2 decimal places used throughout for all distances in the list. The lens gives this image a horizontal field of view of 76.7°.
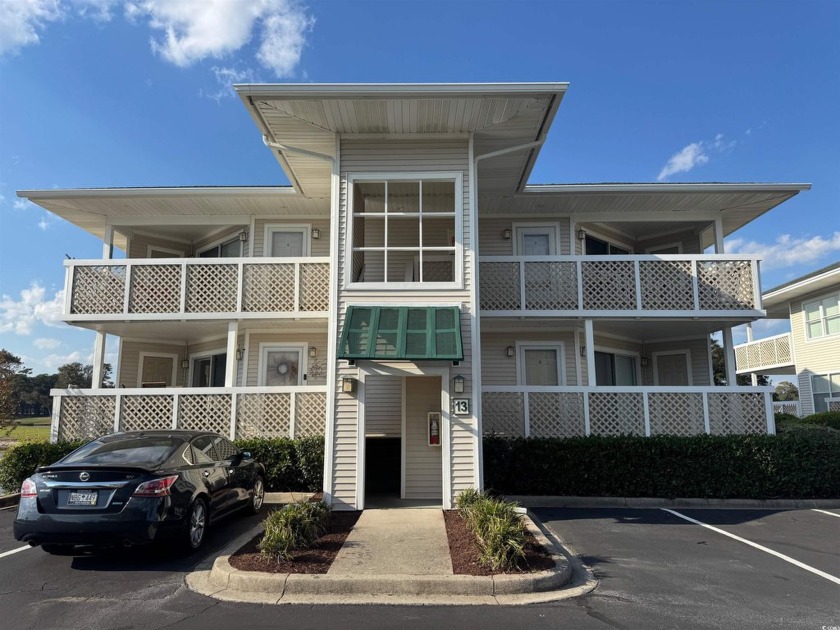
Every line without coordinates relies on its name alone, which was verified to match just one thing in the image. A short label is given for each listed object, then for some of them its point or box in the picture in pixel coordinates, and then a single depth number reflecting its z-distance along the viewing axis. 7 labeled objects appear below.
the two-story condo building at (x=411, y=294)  8.91
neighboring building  20.54
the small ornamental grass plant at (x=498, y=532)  5.73
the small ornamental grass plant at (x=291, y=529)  5.92
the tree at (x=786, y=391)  41.43
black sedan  5.80
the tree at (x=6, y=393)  21.22
